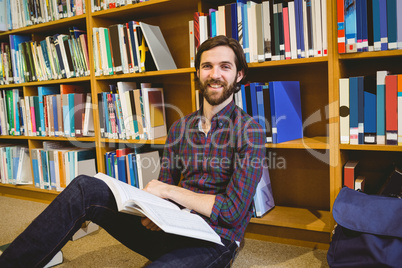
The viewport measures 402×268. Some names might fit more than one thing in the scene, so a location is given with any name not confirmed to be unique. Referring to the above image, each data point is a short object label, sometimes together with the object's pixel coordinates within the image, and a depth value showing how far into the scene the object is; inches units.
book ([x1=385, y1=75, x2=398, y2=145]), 52.2
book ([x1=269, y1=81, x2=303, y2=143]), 61.4
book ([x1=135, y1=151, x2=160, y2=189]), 79.4
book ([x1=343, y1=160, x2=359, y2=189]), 58.4
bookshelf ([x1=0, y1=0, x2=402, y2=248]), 58.2
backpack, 40.4
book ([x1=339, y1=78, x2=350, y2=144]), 56.0
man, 41.6
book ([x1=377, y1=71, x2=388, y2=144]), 52.9
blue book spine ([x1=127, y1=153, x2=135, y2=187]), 80.2
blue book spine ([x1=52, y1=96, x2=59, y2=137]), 93.0
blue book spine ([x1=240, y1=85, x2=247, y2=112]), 64.1
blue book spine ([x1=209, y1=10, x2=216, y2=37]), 65.9
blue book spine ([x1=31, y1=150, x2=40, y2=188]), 99.9
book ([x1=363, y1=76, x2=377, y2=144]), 54.1
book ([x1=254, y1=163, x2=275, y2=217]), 67.1
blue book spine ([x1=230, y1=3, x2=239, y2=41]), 63.4
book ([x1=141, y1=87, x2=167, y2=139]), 77.1
